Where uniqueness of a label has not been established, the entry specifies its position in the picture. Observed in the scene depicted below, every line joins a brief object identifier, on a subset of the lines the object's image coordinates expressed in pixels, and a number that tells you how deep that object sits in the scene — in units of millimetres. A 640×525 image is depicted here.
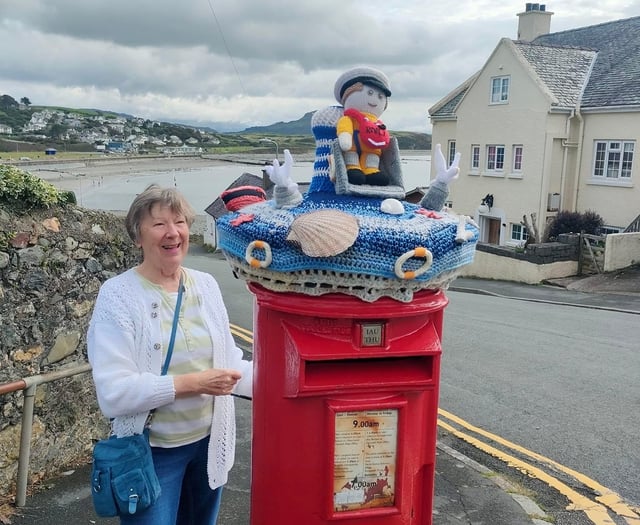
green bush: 3355
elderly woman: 1969
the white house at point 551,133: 18625
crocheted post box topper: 1934
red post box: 2045
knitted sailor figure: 2258
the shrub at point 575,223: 18391
